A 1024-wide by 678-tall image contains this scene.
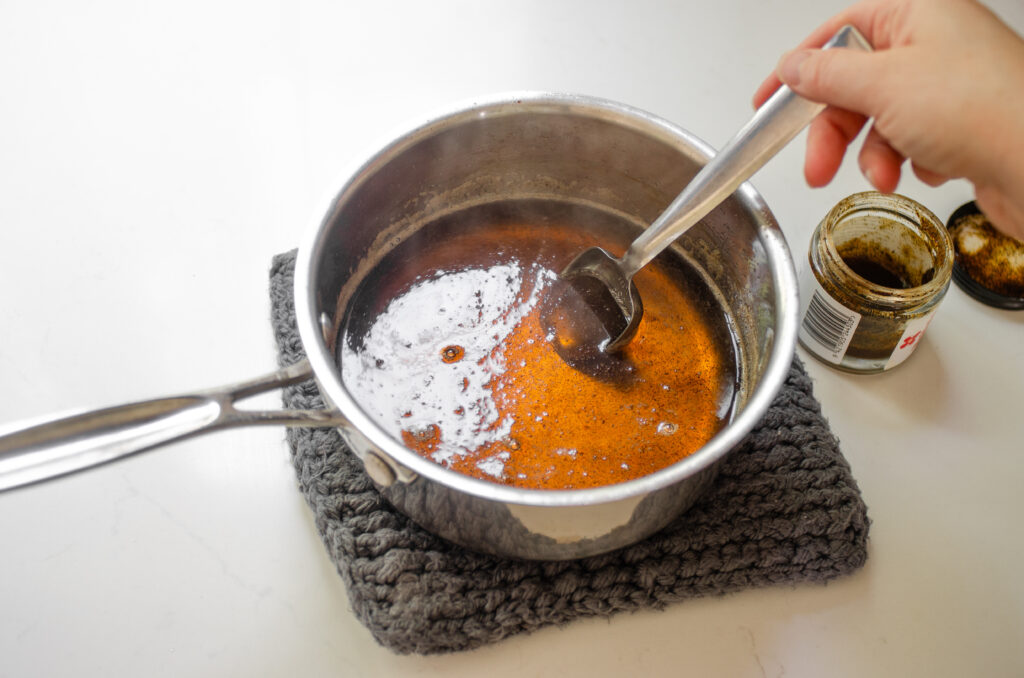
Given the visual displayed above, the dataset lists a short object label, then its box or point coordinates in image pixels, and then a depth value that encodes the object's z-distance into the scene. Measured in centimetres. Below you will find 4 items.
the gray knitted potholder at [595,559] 64
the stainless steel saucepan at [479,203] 51
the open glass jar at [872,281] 71
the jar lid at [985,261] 84
